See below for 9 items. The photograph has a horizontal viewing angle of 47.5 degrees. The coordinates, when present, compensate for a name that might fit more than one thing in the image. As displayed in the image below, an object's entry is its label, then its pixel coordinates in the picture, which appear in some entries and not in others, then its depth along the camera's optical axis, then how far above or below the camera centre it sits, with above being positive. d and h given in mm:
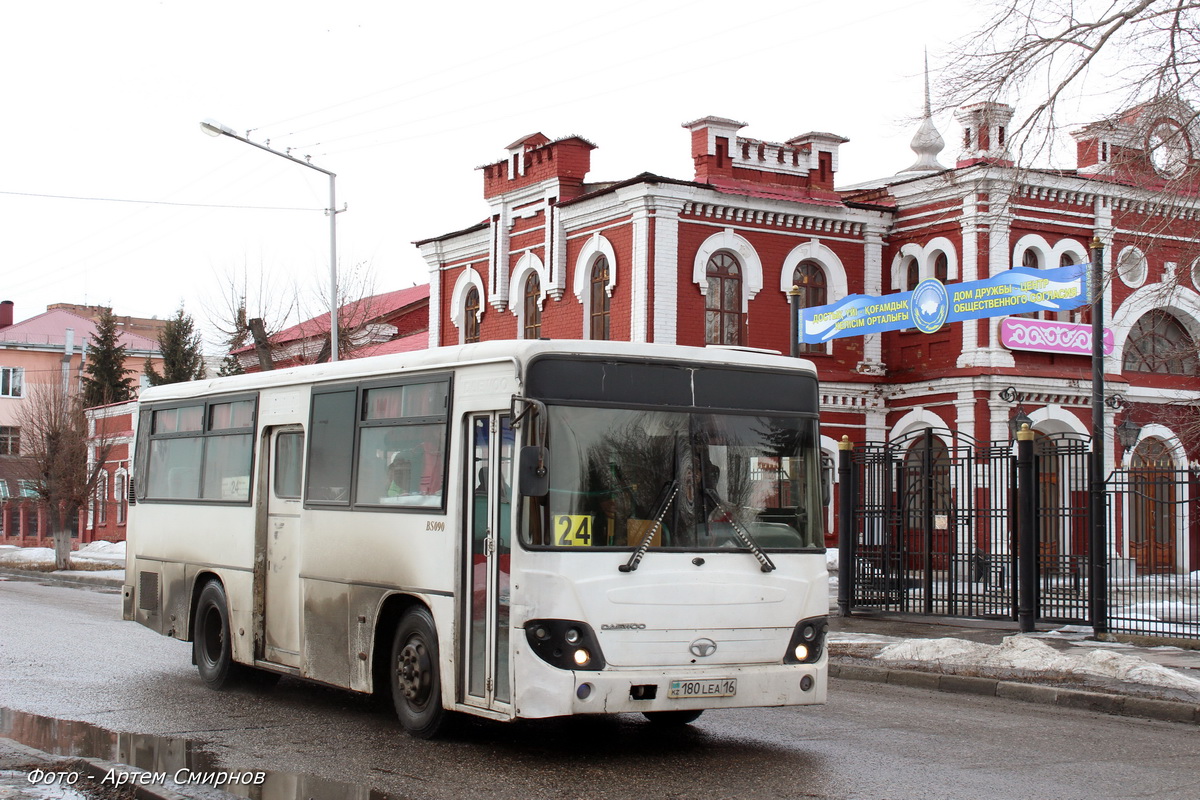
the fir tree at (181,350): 68250 +7227
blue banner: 19797 +3170
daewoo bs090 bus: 8414 -251
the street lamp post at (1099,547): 16094 -555
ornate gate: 16969 -430
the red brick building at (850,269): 30125 +5264
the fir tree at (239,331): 42312 +5047
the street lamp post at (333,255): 28703 +5158
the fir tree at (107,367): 70875 +6568
